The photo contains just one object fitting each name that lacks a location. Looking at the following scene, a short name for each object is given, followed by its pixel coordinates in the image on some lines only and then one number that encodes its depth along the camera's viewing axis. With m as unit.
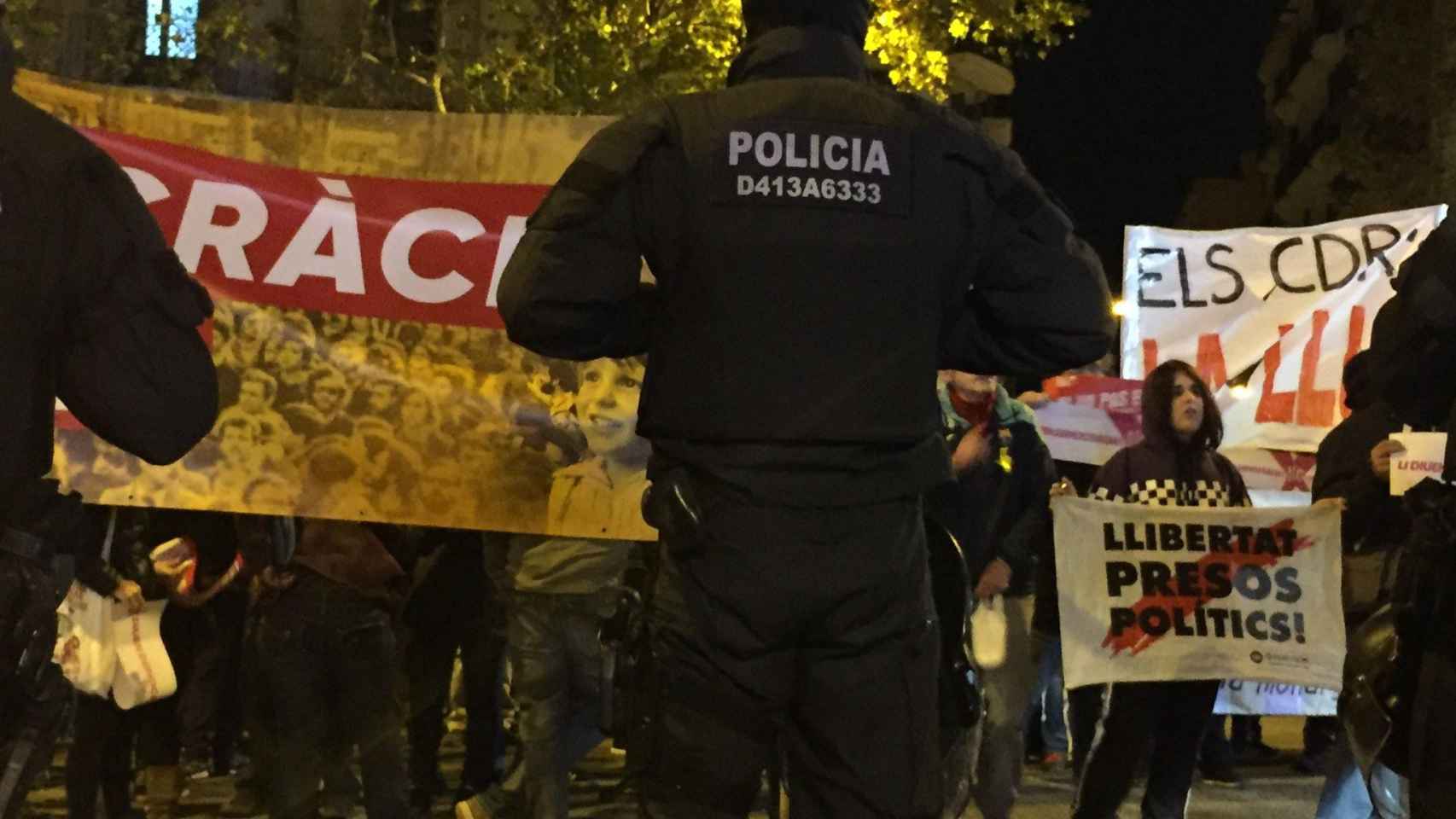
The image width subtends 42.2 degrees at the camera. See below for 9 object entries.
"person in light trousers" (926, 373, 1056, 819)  6.97
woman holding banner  6.70
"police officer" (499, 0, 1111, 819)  3.48
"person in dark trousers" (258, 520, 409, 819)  6.29
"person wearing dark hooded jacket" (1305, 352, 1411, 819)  7.39
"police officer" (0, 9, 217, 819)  3.17
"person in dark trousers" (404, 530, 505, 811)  8.25
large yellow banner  6.49
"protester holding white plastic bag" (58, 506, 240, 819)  7.01
